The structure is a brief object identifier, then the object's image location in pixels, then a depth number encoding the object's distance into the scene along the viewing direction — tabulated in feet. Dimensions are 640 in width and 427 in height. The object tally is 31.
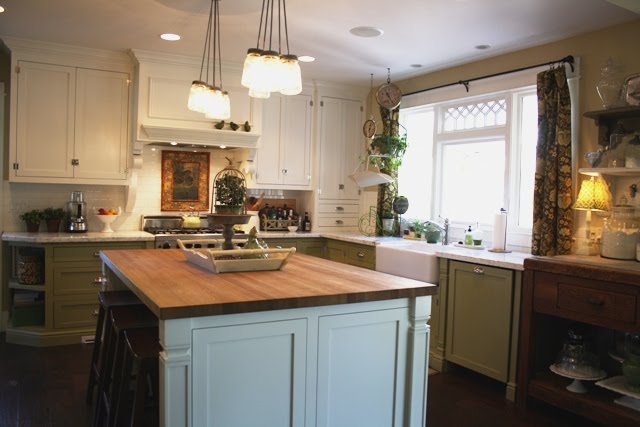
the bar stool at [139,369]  7.42
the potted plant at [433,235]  16.22
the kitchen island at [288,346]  6.40
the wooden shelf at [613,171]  10.63
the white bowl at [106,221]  16.29
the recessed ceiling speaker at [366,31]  13.20
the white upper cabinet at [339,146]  19.42
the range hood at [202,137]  16.03
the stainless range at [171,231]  15.66
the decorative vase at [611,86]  11.39
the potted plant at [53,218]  15.75
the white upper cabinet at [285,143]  18.49
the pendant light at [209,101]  9.82
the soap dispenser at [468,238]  14.80
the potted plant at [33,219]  15.60
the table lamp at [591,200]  11.65
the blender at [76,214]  15.88
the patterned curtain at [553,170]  12.37
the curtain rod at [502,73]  12.82
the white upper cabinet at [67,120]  15.21
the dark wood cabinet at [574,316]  9.71
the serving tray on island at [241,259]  8.60
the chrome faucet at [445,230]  15.85
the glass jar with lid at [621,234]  10.65
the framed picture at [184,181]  17.92
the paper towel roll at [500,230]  13.74
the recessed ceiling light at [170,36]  14.09
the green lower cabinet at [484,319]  11.89
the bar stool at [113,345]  8.68
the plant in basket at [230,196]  9.37
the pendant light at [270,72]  7.90
